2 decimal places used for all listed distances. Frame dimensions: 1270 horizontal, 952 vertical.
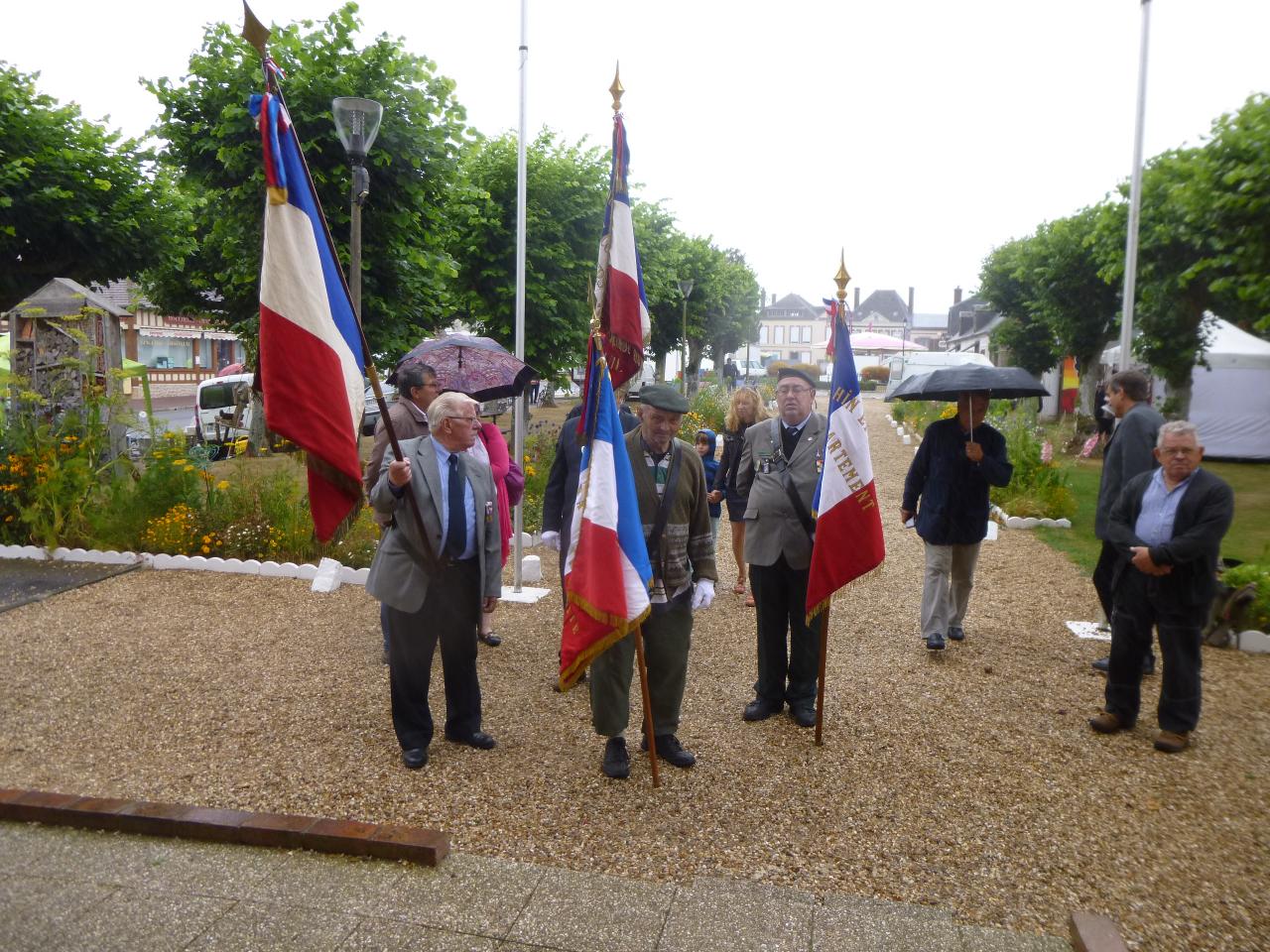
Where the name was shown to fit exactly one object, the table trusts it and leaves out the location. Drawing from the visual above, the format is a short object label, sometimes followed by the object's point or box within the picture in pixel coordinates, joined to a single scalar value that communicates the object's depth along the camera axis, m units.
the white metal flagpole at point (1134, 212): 7.71
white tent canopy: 18.08
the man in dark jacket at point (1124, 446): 5.62
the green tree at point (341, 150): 11.38
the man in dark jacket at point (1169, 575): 4.67
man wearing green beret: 4.48
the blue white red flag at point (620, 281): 5.11
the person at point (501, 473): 5.46
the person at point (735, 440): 7.31
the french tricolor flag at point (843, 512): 4.80
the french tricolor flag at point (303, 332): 3.91
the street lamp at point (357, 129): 8.27
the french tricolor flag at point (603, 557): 4.20
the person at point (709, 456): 7.65
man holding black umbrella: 6.32
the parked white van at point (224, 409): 19.20
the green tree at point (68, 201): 12.51
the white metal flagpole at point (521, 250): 7.18
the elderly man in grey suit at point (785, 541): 5.12
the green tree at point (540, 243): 16.45
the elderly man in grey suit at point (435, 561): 4.47
